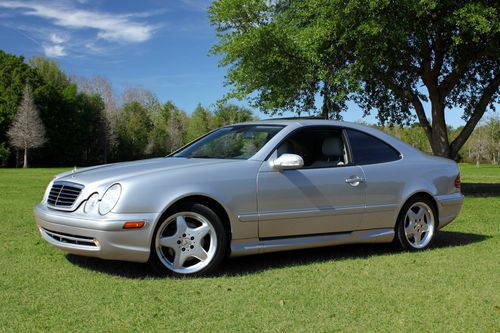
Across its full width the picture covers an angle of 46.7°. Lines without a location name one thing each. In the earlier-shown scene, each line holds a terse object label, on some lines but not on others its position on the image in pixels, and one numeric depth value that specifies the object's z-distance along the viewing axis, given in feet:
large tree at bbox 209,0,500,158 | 53.98
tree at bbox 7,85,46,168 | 226.58
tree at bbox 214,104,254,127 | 346.54
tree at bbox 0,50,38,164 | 236.43
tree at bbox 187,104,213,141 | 353.53
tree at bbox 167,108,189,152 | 349.82
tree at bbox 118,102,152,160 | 309.83
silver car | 18.31
